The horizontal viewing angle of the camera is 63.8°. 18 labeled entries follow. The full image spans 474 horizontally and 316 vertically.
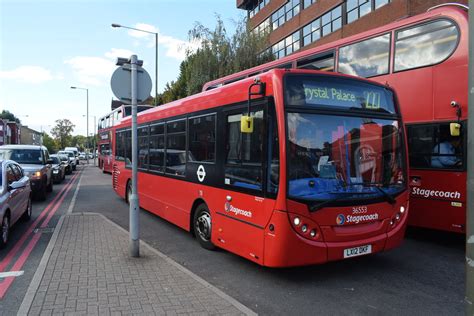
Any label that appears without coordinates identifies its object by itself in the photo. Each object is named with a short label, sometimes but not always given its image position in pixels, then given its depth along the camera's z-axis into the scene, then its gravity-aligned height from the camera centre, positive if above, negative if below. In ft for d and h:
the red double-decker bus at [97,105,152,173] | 82.09 +3.94
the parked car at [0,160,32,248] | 22.09 -3.15
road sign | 20.11 +3.53
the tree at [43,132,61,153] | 326.98 +5.50
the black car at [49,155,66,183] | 65.82 -3.94
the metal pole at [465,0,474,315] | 7.71 -1.03
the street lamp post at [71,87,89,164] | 177.34 +20.01
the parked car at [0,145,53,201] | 41.24 -1.54
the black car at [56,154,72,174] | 92.04 -3.76
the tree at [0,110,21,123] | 353.94 +31.98
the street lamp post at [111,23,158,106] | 82.20 +20.68
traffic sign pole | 19.66 -2.12
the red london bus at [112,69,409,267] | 15.58 -0.87
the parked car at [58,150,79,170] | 115.90 -4.03
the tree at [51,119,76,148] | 353.55 +17.18
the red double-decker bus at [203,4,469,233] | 21.85 +3.20
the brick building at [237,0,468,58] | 67.01 +29.40
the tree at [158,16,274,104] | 77.92 +19.82
